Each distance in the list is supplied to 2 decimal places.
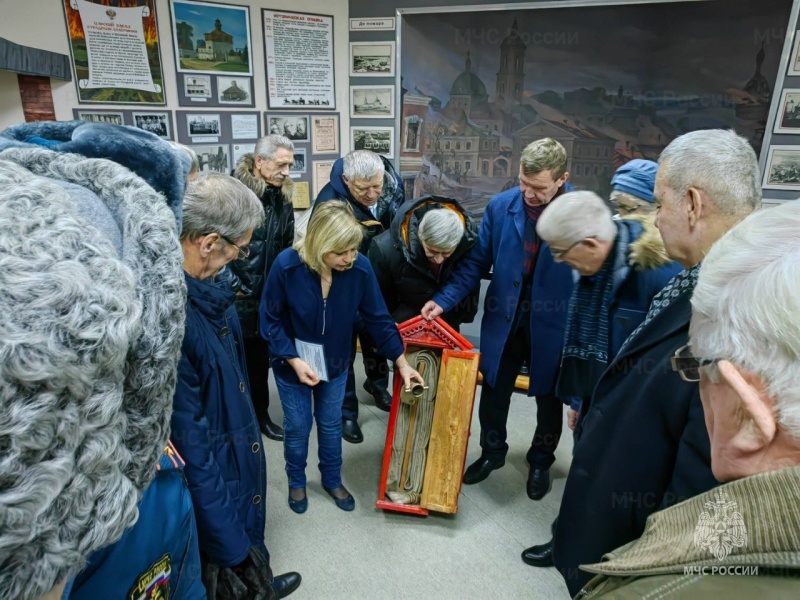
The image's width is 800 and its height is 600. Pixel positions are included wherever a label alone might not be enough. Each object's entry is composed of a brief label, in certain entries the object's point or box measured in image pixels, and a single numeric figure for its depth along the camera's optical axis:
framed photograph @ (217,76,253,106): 3.91
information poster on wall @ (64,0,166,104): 3.32
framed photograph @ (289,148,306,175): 4.33
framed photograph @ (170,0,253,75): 3.64
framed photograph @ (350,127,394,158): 4.44
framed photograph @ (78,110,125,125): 3.45
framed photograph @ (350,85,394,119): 4.33
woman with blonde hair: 2.26
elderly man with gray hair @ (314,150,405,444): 3.03
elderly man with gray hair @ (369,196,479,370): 2.60
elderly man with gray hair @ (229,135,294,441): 2.97
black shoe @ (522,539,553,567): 2.44
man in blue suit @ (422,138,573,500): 2.43
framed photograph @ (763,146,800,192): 3.45
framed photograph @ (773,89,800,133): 3.34
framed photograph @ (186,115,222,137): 3.85
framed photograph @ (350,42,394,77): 4.23
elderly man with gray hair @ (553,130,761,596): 1.30
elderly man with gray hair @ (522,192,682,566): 1.82
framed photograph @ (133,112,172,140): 3.64
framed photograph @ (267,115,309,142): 4.20
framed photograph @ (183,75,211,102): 3.77
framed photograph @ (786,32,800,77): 3.25
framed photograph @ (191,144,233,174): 3.93
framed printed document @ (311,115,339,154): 4.38
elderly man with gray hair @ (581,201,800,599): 0.58
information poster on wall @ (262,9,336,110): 4.02
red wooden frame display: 2.52
